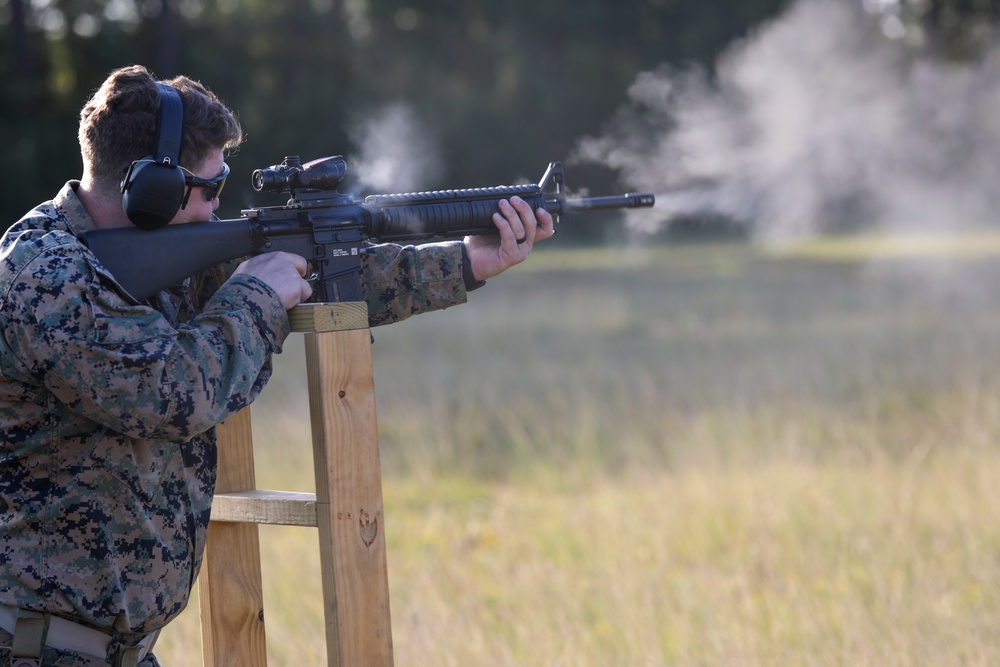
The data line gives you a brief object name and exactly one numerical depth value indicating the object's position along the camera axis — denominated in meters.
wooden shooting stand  4.68
